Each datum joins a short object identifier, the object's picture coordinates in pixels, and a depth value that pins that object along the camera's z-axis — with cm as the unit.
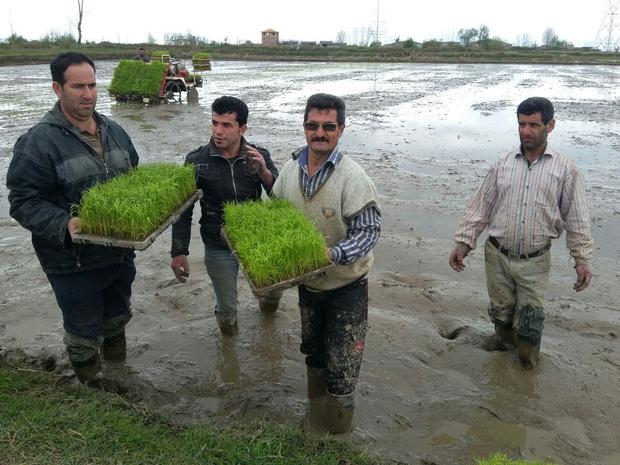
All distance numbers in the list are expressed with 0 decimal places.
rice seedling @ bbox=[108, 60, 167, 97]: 1962
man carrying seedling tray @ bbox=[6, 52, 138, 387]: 324
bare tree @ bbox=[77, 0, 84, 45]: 6312
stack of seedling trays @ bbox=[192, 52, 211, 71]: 2953
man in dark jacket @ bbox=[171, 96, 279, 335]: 385
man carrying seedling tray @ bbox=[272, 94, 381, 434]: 312
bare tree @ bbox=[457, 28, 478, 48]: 9138
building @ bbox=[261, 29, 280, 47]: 8538
